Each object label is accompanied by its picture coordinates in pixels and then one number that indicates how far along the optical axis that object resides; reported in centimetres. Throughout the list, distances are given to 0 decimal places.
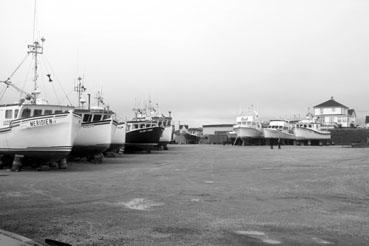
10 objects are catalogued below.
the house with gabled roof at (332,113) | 10638
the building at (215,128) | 10969
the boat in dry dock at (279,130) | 6619
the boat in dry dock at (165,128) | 4619
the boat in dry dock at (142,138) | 3772
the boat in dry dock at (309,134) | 7012
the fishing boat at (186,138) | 8431
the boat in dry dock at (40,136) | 1873
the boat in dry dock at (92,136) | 2456
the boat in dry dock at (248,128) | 6525
